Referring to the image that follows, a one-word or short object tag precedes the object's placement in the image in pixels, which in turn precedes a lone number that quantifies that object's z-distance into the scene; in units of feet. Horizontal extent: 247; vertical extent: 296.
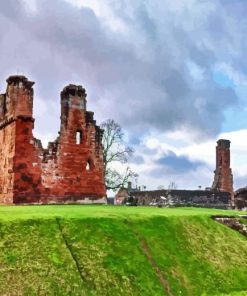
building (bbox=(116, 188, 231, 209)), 80.70
